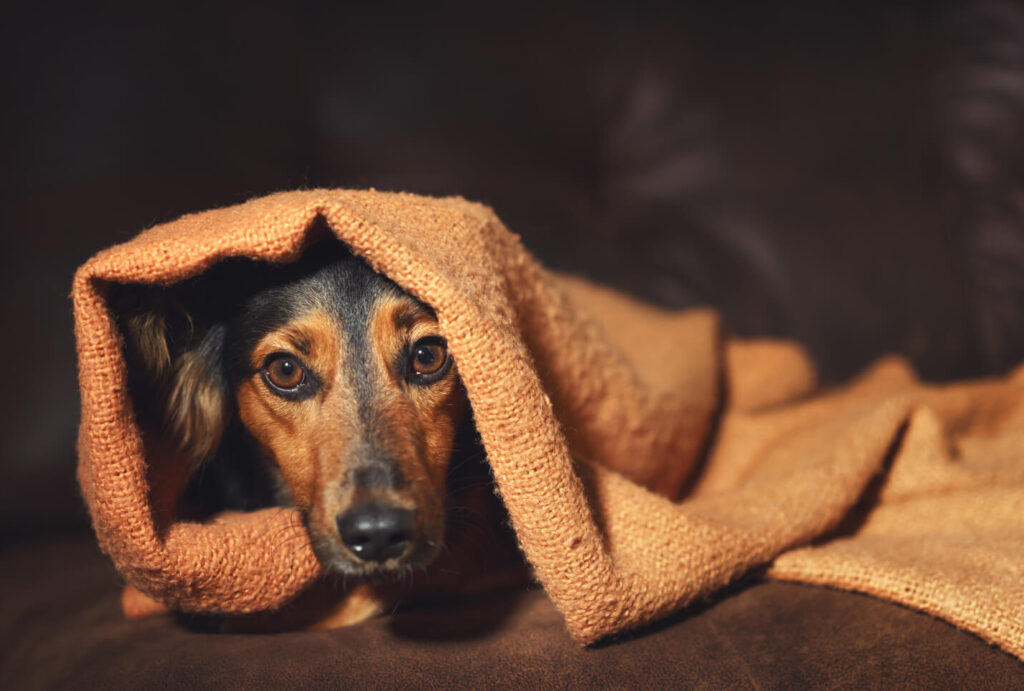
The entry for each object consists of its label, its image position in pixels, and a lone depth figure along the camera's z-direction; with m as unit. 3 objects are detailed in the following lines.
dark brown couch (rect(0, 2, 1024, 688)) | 0.44
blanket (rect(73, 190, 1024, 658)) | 0.41
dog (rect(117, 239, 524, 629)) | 0.44
